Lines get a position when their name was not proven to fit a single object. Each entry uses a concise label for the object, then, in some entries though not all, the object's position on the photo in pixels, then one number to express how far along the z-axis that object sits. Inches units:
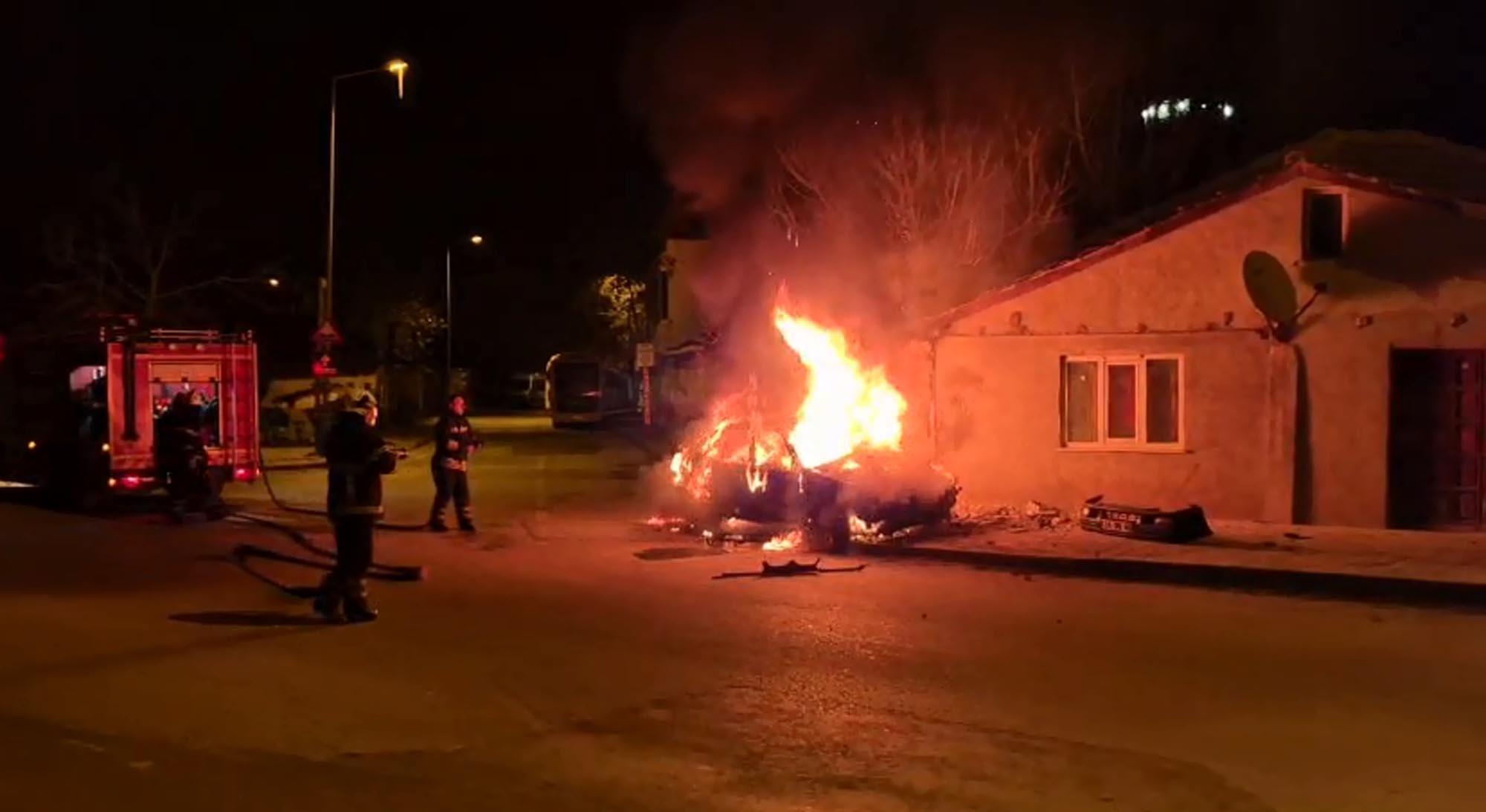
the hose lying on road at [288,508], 686.6
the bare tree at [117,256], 1323.8
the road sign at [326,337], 898.1
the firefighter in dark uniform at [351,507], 377.1
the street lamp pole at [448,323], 1771.7
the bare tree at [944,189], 848.9
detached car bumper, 528.7
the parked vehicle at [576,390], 1796.3
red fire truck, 659.4
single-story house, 559.8
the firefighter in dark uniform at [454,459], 594.5
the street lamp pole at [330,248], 910.4
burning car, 555.8
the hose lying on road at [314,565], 426.3
